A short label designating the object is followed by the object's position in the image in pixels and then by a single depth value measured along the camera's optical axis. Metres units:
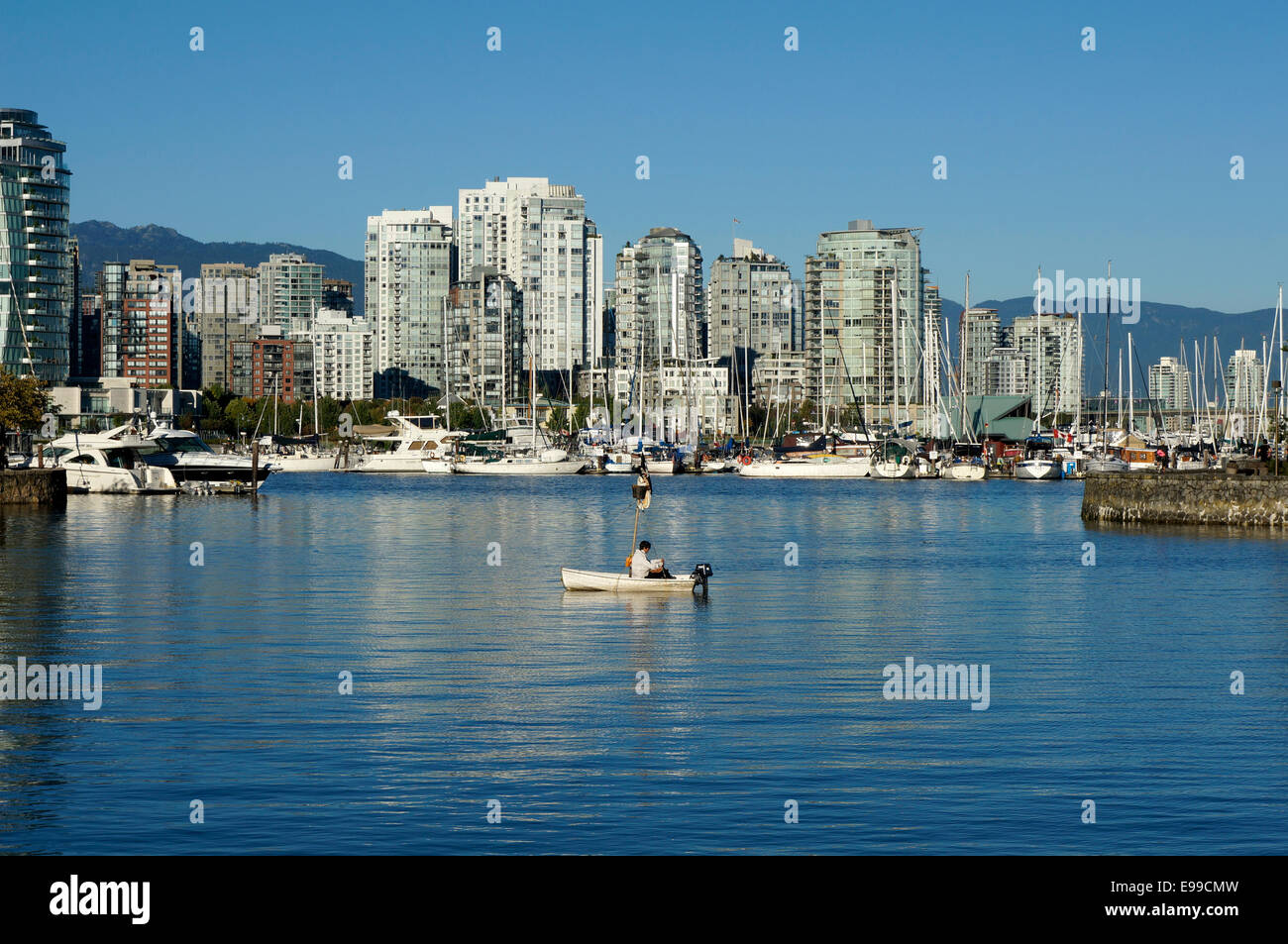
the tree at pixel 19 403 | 124.38
